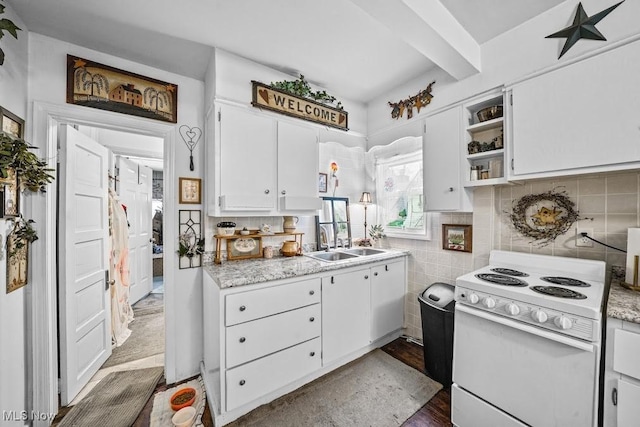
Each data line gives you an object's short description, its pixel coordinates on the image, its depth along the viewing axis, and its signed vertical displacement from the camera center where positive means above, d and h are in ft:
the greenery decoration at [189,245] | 7.13 -0.95
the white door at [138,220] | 11.75 -0.44
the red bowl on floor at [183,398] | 5.82 -4.47
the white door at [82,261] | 6.02 -1.31
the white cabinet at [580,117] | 4.61 +1.92
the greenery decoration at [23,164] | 4.32 +0.89
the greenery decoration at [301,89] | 7.54 +3.80
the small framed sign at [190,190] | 7.23 +0.63
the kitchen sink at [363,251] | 9.47 -1.49
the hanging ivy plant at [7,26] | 3.77 +2.81
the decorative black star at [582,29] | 4.87 +3.67
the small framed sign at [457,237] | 7.63 -0.78
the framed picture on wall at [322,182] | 9.52 +1.13
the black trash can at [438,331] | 6.57 -3.20
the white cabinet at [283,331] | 5.52 -3.03
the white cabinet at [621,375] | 3.63 -2.42
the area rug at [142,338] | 8.05 -4.57
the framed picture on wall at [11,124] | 4.60 +1.70
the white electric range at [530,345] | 3.95 -2.34
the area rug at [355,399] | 5.64 -4.60
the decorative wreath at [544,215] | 5.92 -0.08
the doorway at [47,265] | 5.44 -1.18
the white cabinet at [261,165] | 6.59 +1.33
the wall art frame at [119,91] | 5.98 +3.10
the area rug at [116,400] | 5.66 -4.63
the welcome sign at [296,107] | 7.12 +3.26
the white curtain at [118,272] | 8.86 -2.26
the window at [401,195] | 9.20 +0.66
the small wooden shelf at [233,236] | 7.22 -0.73
